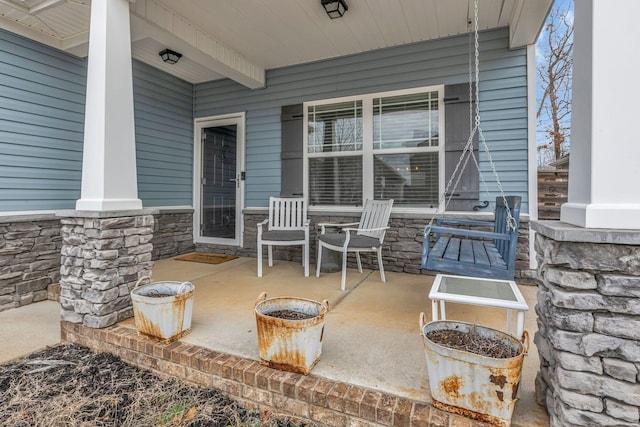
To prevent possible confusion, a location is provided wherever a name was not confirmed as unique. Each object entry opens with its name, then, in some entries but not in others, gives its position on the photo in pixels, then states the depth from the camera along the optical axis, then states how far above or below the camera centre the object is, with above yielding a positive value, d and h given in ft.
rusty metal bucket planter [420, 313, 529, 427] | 4.01 -2.15
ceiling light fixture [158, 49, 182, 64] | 12.94 +6.52
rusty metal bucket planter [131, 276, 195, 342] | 6.36 -2.08
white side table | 5.00 -1.33
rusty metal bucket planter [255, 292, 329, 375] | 5.19 -2.12
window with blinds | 12.52 +2.81
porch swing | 6.75 -0.86
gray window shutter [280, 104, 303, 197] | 14.48 +2.96
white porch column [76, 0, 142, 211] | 7.47 +2.33
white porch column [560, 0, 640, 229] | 3.85 +1.27
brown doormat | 14.51 -2.12
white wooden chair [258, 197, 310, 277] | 12.41 -0.13
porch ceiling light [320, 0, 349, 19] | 9.82 +6.63
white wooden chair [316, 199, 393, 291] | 10.52 -0.73
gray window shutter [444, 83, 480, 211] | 11.75 +2.81
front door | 15.98 +1.77
